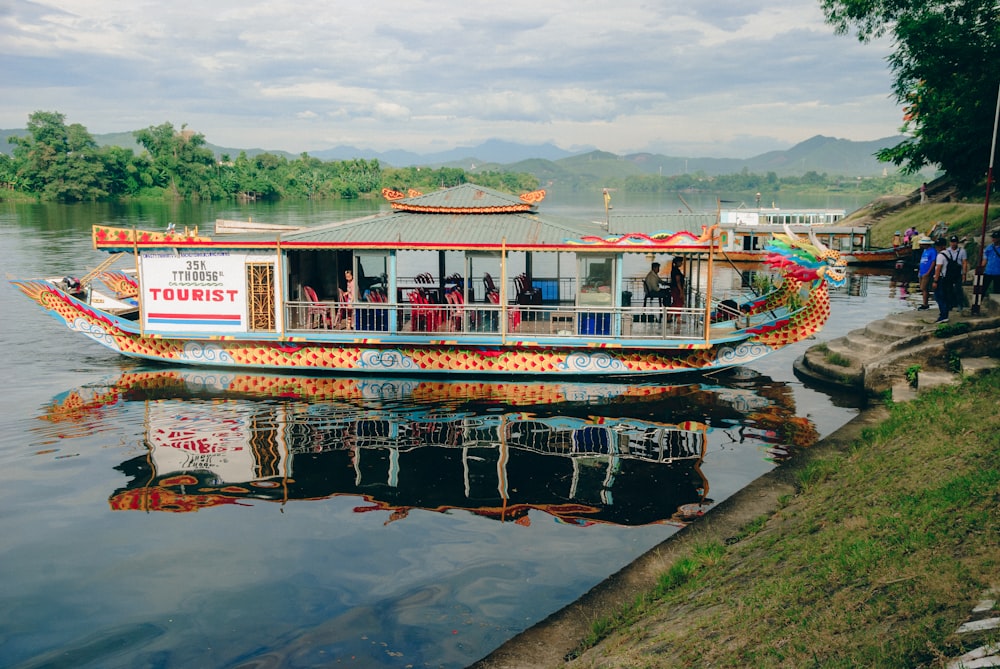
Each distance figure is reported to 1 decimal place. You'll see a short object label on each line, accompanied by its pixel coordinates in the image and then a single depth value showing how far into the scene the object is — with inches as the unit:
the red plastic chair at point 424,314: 614.9
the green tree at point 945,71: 829.8
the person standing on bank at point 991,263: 589.9
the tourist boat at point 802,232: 1523.1
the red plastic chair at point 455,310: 629.9
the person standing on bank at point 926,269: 675.1
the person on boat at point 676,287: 626.8
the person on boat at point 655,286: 627.2
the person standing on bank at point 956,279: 601.9
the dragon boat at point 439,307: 599.8
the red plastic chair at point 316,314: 637.7
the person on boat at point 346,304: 634.8
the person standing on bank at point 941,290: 593.9
